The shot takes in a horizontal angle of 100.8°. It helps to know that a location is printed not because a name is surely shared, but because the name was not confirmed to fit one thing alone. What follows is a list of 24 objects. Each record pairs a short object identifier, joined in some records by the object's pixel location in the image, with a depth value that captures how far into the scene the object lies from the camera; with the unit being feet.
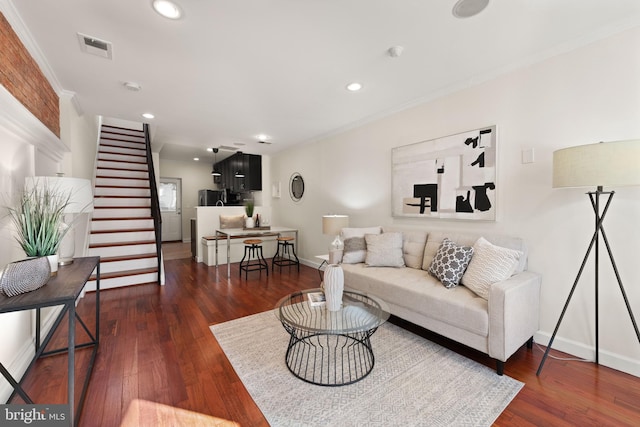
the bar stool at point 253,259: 15.52
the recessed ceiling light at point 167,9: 5.54
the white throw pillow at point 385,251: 9.80
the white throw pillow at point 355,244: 10.50
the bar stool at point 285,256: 16.69
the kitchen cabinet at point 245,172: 21.01
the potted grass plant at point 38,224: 5.56
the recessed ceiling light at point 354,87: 9.24
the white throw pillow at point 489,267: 6.88
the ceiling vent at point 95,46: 6.79
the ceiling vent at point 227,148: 18.73
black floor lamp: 5.37
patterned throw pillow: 7.68
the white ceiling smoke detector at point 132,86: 9.25
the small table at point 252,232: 15.90
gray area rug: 5.01
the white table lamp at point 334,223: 12.62
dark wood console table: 4.18
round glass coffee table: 5.96
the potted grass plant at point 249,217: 19.13
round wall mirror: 18.02
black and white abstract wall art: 8.61
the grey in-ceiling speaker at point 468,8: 5.51
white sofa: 6.15
